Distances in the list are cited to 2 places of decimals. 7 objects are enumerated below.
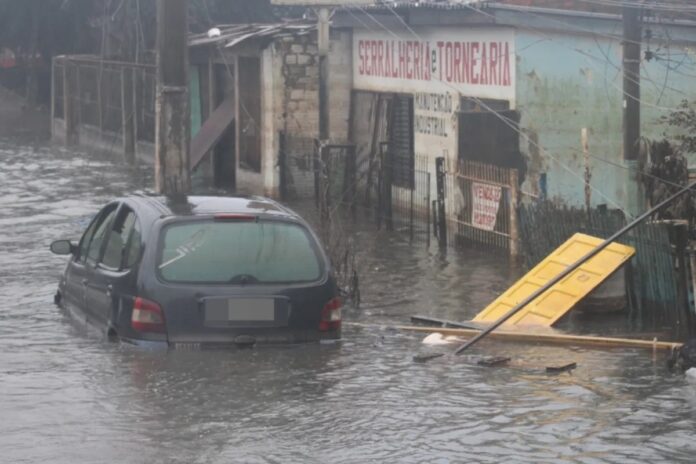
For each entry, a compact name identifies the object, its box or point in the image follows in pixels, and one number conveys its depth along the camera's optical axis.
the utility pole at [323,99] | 19.64
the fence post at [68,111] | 41.16
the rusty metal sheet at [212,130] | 27.95
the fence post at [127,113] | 35.50
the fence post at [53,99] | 44.09
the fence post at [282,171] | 25.31
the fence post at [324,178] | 15.41
